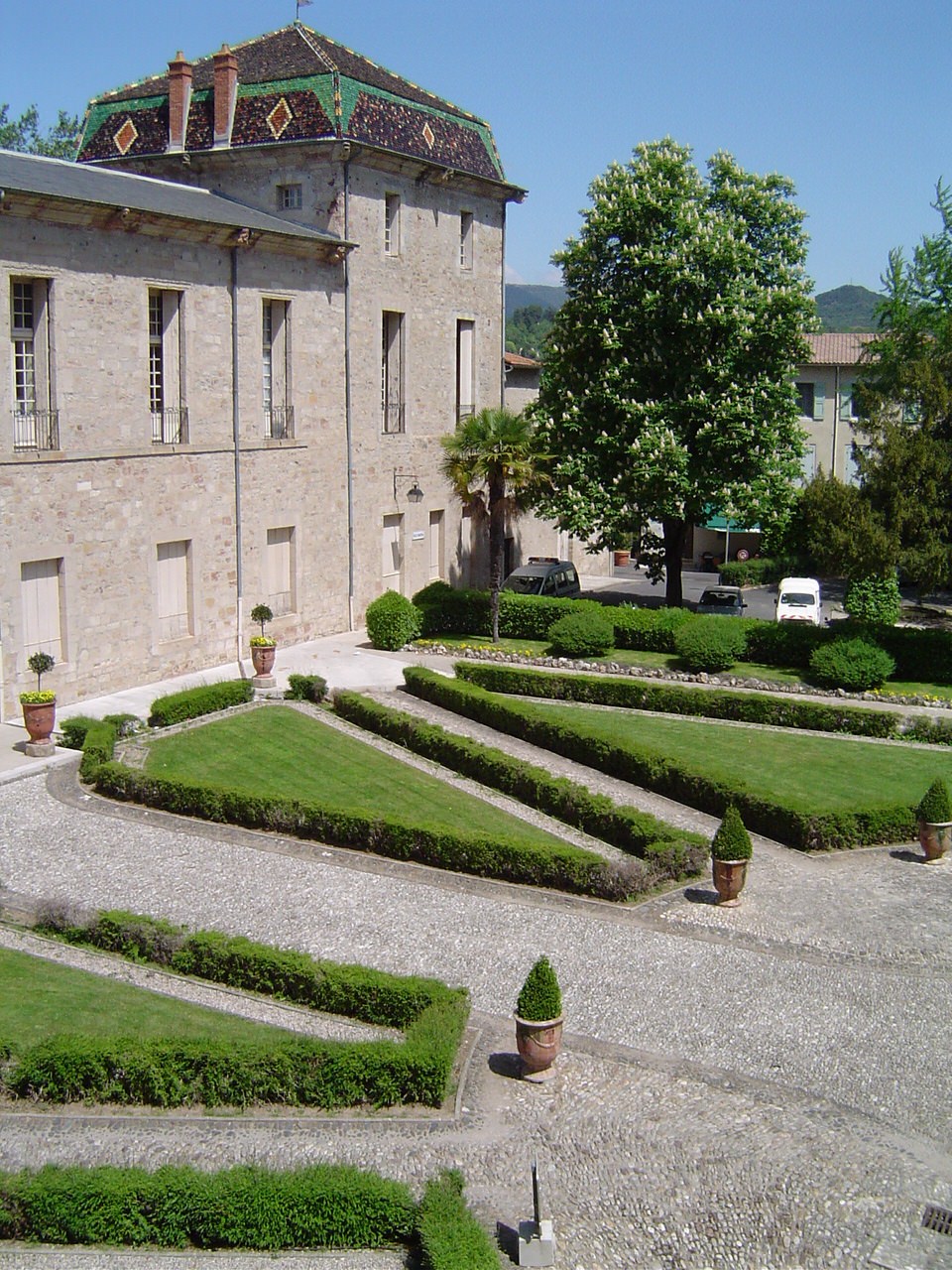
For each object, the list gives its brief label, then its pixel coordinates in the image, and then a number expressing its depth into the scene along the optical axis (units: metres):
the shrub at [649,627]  31.81
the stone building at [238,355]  24.06
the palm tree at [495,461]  31.14
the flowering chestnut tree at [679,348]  33.34
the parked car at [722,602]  37.50
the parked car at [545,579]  36.75
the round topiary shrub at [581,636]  30.98
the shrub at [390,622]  31.45
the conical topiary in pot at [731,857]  16.61
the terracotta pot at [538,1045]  12.23
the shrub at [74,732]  22.12
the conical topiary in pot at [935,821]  18.89
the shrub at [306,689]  26.39
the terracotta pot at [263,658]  26.94
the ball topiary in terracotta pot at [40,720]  21.52
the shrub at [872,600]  34.09
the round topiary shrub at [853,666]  28.53
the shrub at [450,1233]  9.34
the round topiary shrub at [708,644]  29.86
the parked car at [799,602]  37.19
